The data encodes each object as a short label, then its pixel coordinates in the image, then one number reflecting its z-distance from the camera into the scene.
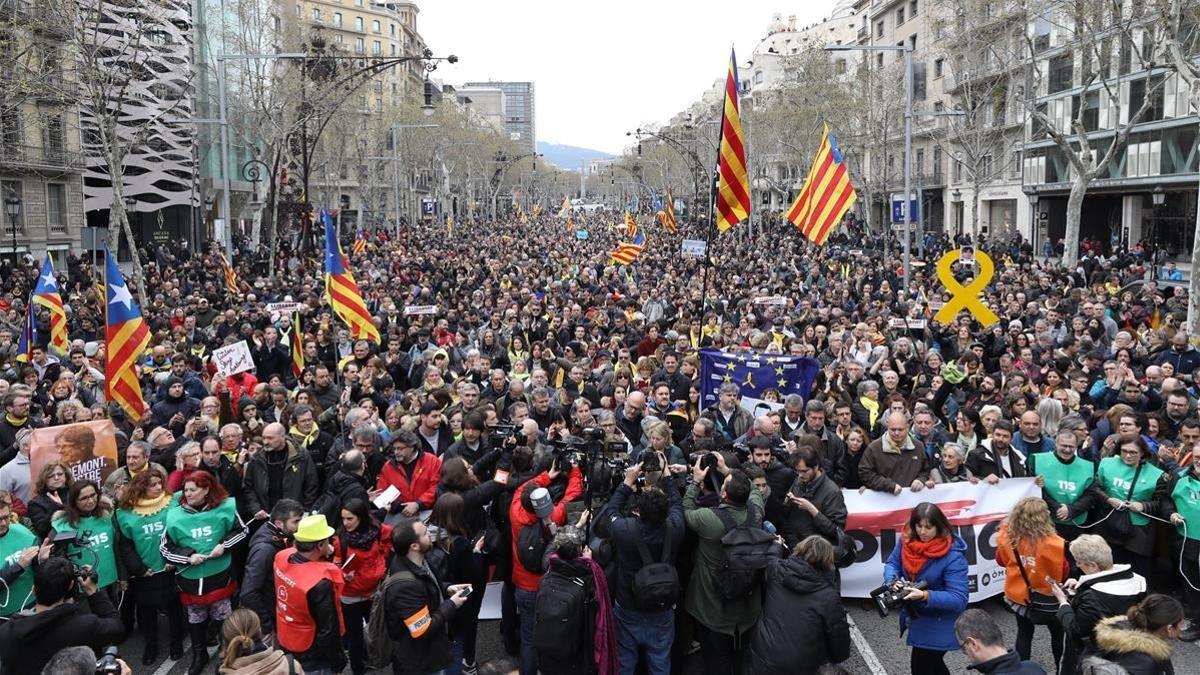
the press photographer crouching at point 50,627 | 4.64
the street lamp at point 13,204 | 24.84
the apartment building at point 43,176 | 33.97
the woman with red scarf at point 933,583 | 5.22
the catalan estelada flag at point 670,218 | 43.16
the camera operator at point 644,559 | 5.29
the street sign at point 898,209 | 27.55
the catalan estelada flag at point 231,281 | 21.06
